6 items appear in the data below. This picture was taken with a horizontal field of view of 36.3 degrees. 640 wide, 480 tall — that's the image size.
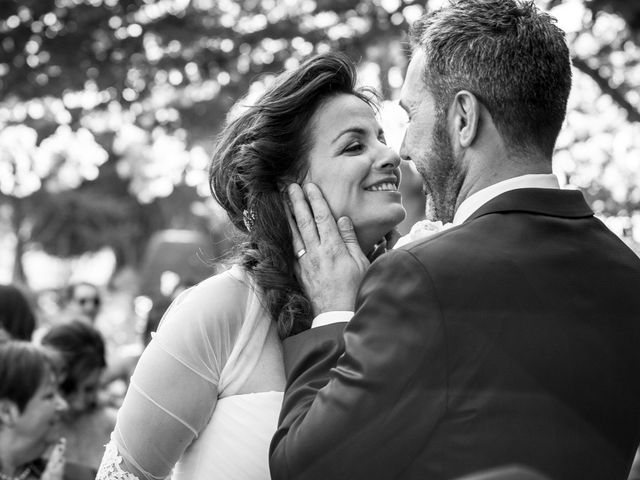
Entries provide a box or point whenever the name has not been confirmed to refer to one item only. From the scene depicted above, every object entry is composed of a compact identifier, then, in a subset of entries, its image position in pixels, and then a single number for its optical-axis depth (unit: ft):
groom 7.49
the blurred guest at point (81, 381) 18.25
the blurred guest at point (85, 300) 27.08
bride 9.65
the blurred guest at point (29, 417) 14.65
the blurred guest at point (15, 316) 18.92
